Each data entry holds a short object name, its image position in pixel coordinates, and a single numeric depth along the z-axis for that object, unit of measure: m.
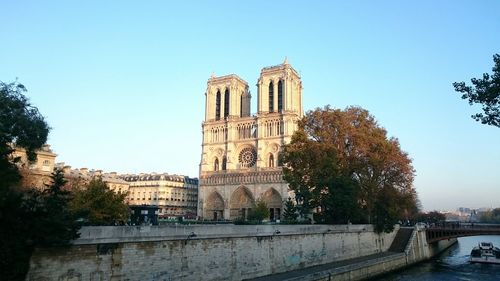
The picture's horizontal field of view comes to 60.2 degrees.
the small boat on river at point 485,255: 44.94
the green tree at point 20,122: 19.57
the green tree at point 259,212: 60.12
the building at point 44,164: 53.91
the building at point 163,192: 99.69
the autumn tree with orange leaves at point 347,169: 38.06
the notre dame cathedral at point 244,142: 76.88
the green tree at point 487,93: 16.84
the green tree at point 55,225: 14.32
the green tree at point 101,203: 27.77
